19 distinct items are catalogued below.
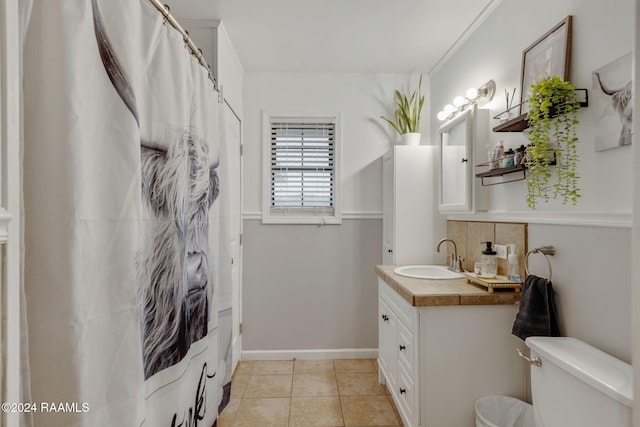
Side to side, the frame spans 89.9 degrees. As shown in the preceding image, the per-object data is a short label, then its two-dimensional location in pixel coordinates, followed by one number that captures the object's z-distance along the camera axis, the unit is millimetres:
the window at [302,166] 2816
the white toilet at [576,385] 905
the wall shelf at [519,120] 1234
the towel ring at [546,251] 1384
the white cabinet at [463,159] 1915
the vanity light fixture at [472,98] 1898
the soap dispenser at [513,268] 1594
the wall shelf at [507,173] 1549
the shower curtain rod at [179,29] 1147
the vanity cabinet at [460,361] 1541
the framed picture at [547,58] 1320
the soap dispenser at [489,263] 1743
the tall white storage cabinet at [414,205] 2447
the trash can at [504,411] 1483
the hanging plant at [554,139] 1251
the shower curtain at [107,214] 740
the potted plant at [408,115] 2590
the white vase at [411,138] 2570
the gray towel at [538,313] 1337
